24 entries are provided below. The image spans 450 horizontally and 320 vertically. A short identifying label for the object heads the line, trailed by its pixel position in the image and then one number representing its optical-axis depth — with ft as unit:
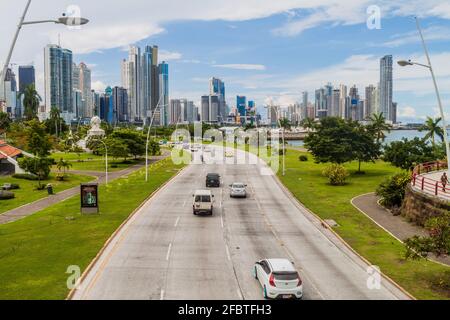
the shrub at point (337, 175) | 188.14
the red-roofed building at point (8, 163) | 228.02
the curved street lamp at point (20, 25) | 52.91
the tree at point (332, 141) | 213.87
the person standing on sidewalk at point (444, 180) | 113.21
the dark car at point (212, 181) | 189.47
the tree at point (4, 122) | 405.80
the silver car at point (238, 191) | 162.61
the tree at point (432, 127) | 290.15
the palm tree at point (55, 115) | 536.42
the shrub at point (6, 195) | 164.29
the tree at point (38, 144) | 246.88
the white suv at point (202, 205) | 131.13
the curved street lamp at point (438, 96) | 85.12
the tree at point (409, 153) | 194.62
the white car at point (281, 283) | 66.85
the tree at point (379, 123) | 310.82
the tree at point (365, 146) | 218.38
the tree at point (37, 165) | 197.06
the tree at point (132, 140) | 296.51
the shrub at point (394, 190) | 135.85
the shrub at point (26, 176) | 214.57
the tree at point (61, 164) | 211.61
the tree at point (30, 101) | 486.79
